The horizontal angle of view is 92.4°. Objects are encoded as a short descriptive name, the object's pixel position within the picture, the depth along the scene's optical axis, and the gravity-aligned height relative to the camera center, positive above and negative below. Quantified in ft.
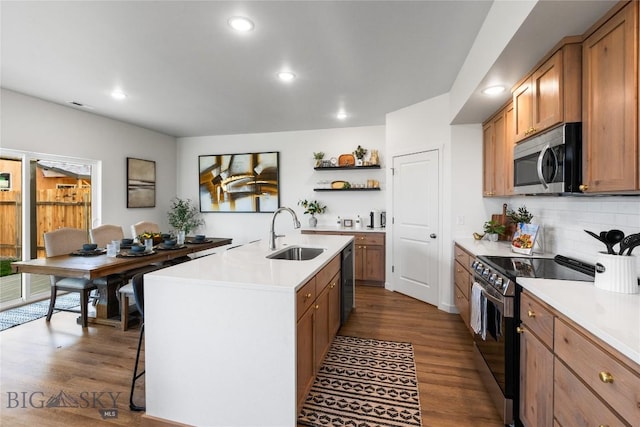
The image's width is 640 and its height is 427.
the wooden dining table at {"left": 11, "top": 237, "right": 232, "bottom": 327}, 8.82 -1.61
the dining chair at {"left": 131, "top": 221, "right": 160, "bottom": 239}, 14.49 -0.78
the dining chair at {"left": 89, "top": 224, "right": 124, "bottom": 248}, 12.62 -0.95
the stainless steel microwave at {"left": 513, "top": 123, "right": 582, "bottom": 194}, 5.53 +1.01
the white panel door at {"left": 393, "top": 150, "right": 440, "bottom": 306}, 12.81 -0.57
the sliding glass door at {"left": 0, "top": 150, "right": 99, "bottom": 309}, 12.66 +0.15
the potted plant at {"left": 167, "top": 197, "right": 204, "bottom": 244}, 19.58 -0.25
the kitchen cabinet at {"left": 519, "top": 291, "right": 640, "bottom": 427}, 3.21 -2.08
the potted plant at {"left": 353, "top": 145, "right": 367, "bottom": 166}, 17.16 +3.26
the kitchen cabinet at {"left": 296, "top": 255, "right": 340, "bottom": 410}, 5.82 -2.51
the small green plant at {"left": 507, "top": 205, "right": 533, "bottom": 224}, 9.75 -0.13
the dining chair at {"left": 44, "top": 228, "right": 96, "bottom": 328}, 10.62 -2.40
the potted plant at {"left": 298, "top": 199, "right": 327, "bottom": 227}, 18.24 +0.31
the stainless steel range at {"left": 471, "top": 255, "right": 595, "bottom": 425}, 5.75 -2.05
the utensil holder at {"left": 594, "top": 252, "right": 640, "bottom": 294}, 4.65 -0.95
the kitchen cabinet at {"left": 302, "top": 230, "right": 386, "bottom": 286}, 15.64 -2.31
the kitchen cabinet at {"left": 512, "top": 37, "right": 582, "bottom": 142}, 5.58 +2.45
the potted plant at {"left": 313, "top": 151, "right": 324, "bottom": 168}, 17.87 +3.22
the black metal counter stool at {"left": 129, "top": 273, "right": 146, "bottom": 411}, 6.38 -1.76
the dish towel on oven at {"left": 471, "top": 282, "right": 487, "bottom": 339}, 6.82 -2.29
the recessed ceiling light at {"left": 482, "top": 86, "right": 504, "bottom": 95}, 8.18 +3.32
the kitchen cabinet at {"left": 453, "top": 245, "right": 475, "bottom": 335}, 9.30 -2.25
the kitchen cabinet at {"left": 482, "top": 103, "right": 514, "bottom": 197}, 9.03 +1.90
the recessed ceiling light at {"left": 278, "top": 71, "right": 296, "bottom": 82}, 10.33 +4.69
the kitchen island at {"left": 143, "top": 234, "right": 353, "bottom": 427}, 5.30 -2.44
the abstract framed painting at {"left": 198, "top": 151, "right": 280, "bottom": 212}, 19.01 +1.92
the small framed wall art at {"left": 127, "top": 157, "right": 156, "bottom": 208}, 17.10 +1.69
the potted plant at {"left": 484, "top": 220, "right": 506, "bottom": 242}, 10.55 -0.62
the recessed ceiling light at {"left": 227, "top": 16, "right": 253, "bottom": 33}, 7.21 +4.55
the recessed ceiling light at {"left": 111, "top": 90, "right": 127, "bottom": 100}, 12.00 +4.71
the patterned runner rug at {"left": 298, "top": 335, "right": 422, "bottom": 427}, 6.23 -4.13
